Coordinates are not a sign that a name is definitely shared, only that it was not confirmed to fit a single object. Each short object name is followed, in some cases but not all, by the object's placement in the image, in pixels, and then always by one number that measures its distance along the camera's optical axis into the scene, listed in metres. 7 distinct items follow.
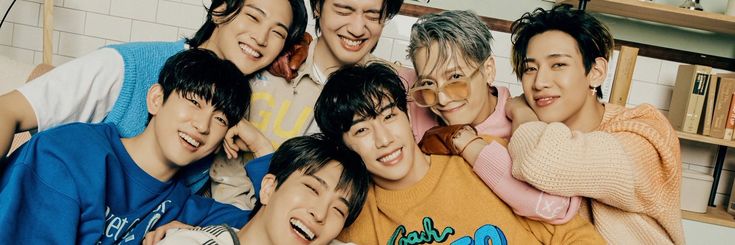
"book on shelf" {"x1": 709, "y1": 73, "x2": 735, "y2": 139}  3.04
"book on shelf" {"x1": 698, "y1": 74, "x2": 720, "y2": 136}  3.07
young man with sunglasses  1.50
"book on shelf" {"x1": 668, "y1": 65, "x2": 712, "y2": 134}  3.09
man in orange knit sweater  1.38
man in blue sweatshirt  1.30
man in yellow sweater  1.52
